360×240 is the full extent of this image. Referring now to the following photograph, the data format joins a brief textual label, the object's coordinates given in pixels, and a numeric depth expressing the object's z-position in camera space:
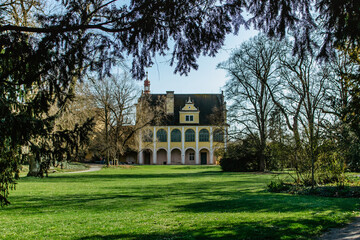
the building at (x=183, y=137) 60.94
